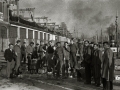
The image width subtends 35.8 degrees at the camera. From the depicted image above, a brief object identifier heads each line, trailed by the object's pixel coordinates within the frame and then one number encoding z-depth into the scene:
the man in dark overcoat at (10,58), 9.12
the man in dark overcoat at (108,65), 6.34
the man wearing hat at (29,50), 11.83
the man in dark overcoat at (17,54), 9.86
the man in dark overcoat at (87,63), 7.72
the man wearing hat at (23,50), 13.18
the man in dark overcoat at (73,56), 10.92
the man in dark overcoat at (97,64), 7.37
